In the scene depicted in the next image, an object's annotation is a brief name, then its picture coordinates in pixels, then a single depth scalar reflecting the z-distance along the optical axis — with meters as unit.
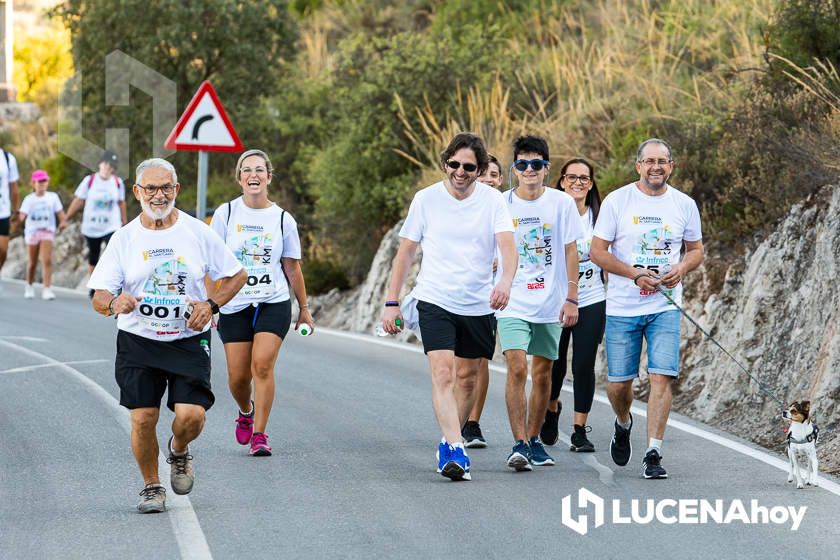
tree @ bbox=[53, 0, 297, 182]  37.51
